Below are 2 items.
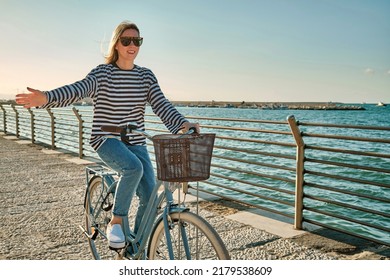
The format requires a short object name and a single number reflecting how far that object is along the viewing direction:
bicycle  2.33
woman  2.86
